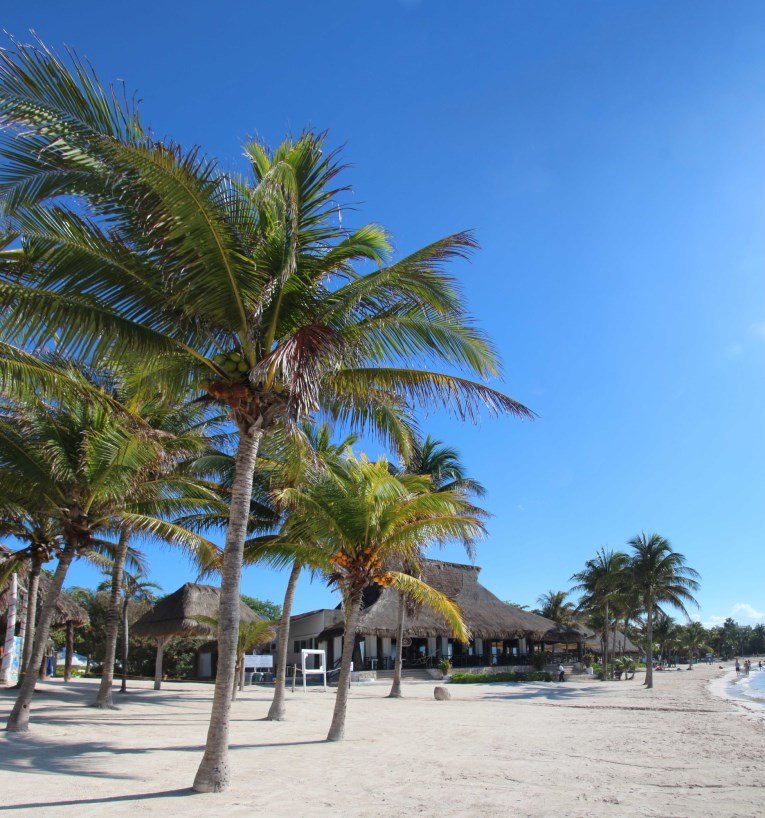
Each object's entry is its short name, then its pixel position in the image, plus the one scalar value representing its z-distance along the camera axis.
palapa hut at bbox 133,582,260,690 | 23.25
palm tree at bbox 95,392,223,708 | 11.07
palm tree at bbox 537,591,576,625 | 55.44
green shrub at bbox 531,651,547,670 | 37.06
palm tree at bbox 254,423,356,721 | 9.80
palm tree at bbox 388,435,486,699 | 24.91
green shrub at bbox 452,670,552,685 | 30.84
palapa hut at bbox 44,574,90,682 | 24.55
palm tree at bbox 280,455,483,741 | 10.55
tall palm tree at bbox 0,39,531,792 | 6.22
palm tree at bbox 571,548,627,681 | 36.00
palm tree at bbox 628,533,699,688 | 34.47
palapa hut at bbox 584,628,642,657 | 47.60
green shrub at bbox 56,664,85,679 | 39.53
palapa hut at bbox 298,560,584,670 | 32.75
